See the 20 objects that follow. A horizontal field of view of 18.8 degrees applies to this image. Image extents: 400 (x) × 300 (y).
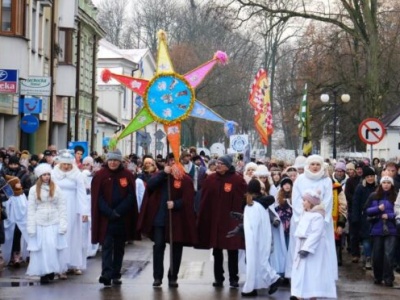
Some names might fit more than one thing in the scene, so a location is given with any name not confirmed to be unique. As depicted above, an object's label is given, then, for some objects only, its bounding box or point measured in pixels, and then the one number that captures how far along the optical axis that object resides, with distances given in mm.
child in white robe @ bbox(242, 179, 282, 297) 15992
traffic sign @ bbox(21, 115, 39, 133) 32969
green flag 39438
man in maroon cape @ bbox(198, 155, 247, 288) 17016
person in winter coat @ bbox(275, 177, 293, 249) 17734
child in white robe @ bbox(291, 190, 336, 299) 14344
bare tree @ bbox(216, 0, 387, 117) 36344
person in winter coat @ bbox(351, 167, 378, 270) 20391
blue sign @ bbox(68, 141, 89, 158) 30703
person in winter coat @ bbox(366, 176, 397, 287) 18094
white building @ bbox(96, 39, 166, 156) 73662
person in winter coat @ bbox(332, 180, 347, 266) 19938
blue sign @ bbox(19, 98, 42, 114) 35469
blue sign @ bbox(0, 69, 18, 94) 30203
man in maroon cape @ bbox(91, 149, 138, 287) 16812
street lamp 51406
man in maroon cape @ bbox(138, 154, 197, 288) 16984
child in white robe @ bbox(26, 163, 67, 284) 17031
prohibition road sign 27766
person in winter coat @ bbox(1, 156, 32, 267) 19875
